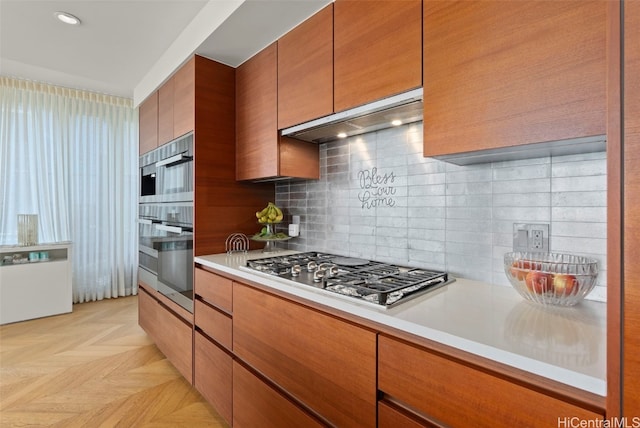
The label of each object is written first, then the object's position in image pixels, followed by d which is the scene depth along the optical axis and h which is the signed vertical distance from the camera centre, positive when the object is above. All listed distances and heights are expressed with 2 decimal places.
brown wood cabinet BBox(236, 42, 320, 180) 1.86 +0.46
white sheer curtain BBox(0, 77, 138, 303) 3.47 +0.40
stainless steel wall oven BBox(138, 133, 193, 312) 2.11 -0.09
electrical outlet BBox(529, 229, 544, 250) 1.18 -0.12
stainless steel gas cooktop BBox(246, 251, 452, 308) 1.06 -0.29
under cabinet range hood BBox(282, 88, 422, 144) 1.28 +0.42
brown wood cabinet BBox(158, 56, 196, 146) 2.09 +0.75
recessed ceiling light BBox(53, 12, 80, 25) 2.00 +1.22
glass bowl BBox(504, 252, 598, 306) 0.92 -0.22
